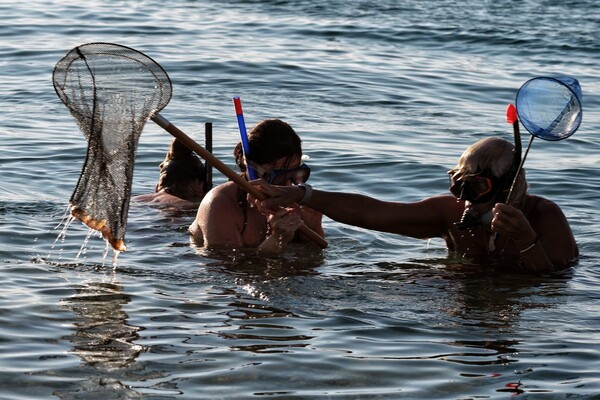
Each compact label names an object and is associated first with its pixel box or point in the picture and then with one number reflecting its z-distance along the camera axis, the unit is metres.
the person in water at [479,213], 11.08
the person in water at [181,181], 14.43
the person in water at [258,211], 11.48
